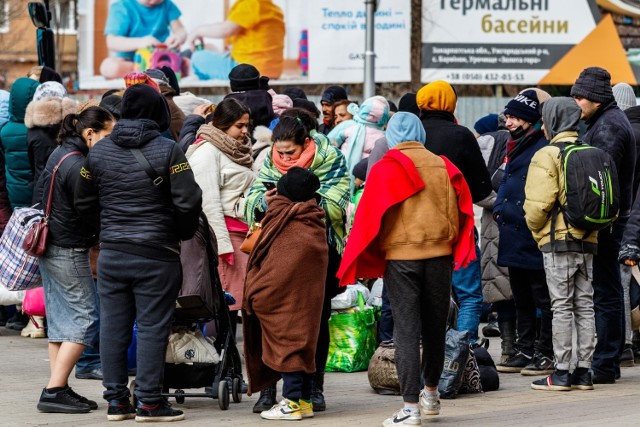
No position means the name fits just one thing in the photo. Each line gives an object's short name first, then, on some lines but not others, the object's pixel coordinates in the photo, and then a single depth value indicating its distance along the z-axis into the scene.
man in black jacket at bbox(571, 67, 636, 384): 19.48
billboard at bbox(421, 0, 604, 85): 49.12
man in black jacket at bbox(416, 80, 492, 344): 19.44
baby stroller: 16.75
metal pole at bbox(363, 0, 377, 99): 41.50
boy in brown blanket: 16.06
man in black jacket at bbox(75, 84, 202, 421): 15.82
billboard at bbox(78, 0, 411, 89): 49.19
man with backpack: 18.44
